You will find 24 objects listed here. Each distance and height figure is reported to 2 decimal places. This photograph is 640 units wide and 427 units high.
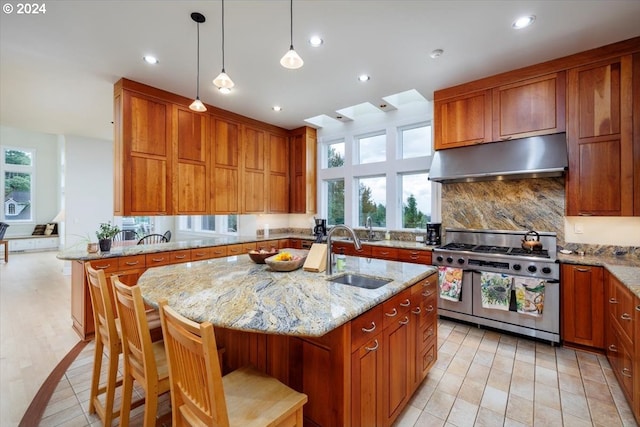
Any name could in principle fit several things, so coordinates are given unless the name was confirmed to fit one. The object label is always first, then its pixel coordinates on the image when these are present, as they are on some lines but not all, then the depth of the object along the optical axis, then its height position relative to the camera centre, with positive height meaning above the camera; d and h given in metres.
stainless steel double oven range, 2.83 -0.61
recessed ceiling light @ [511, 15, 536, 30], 2.39 +1.65
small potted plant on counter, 3.18 -0.25
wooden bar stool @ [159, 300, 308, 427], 1.01 -0.76
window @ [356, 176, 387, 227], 4.88 +0.25
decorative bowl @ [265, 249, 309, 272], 2.13 -0.37
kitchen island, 1.32 -0.61
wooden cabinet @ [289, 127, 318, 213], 5.51 +0.88
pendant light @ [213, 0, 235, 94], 2.17 +1.03
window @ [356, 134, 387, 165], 4.90 +1.17
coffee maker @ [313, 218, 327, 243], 5.13 -0.24
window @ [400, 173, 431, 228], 4.39 +0.22
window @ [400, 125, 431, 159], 4.40 +1.17
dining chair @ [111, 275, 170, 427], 1.38 -0.77
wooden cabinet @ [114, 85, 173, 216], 3.54 +0.80
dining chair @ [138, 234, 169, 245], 4.93 -0.47
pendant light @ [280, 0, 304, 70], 1.84 +1.01
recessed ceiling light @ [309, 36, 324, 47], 2.67 +1.66
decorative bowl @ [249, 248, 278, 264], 2.40 -0.35
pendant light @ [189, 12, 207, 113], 2.36 +1.66
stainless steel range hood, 3.01 +0.62
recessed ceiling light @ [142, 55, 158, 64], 3.01 +1.68
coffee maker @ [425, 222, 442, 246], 3.88 -0.28
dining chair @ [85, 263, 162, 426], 1.70 -0.80
